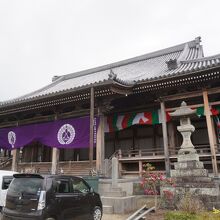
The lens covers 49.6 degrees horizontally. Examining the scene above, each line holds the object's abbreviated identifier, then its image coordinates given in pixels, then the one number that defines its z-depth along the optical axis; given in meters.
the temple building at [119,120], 11.71
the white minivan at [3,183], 8.80
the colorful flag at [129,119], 13.61
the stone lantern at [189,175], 8.84
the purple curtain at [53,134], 13.38
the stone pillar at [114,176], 9.73
